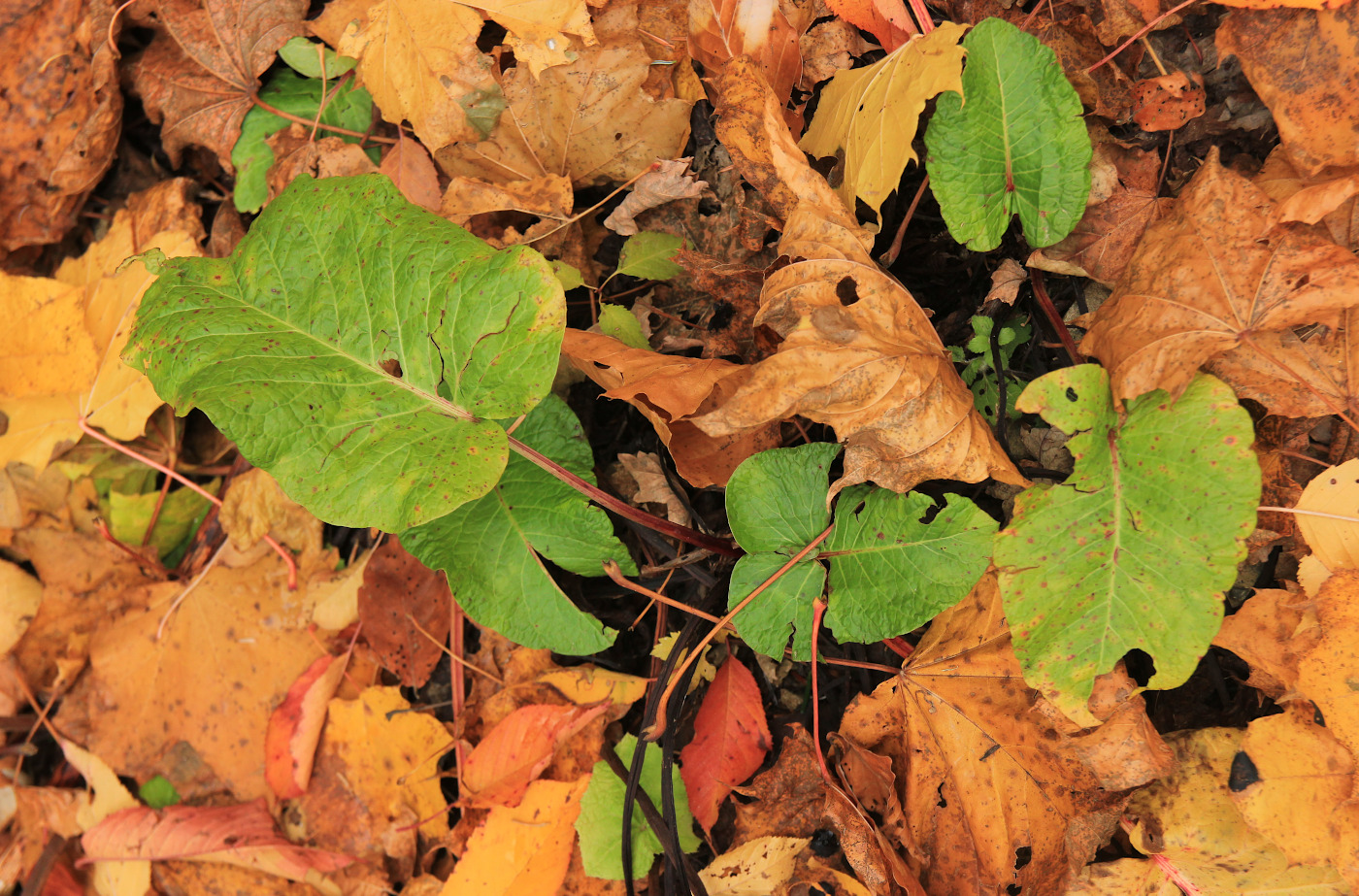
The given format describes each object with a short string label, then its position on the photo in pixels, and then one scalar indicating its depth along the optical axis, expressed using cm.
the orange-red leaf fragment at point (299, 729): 107
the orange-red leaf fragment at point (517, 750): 101
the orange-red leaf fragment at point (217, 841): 107
